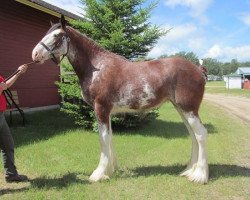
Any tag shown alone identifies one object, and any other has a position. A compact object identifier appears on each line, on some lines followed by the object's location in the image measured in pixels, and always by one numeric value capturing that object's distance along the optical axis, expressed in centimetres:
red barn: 1300
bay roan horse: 641
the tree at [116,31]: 1116
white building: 6378
